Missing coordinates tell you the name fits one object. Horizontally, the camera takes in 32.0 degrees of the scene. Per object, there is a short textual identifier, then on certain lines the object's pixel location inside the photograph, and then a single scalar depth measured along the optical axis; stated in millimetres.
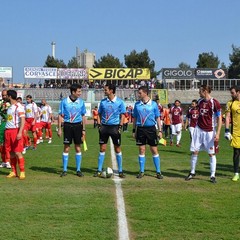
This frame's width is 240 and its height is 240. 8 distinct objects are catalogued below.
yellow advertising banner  57844
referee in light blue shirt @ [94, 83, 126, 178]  9344
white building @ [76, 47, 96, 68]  105250
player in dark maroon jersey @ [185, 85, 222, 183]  8750
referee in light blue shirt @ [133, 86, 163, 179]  9234
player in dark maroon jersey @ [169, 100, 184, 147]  17766
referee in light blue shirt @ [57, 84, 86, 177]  9414
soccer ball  9203
